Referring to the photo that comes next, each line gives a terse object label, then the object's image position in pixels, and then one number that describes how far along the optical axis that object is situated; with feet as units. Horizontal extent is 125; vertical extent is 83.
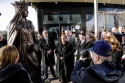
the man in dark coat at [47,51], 15.03
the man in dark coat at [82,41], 11.22
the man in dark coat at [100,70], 4.45
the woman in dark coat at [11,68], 5.06
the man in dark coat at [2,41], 13.06
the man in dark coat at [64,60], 13.44
